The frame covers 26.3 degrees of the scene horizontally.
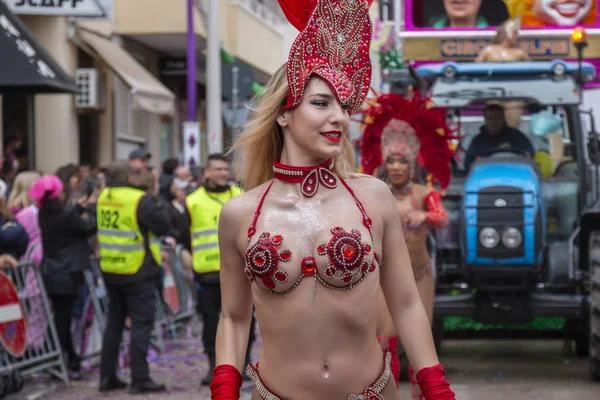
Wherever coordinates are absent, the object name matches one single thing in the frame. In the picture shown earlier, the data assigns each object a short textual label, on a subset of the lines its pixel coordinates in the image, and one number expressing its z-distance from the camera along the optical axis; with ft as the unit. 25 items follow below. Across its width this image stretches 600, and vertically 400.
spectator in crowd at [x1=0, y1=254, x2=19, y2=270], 32.81
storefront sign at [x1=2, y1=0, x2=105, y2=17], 56.70
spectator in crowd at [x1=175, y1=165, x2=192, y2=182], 58.03
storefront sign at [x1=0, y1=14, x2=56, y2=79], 43.32
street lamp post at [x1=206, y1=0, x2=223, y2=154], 75.41
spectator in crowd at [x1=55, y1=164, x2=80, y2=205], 38.06
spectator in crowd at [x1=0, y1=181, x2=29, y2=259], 32.96
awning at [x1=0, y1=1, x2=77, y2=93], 41.60
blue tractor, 34.12
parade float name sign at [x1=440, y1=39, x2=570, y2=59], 41.55
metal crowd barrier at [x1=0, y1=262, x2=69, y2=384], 33.99
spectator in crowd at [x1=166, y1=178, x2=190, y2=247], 37.14
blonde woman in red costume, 13.53
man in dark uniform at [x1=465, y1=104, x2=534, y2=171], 36.63
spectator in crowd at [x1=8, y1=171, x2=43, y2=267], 36.65
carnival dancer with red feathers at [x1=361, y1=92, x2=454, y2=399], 27.99
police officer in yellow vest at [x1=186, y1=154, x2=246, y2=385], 34.55
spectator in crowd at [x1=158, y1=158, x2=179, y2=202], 55.93
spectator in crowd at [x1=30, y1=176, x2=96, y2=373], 36.27
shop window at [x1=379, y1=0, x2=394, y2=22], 42.62
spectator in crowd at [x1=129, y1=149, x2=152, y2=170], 37.83
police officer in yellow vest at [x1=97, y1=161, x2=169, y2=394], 34.53
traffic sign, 32.14
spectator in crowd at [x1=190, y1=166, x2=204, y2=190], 51.18
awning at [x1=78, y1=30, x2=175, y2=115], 76.69
